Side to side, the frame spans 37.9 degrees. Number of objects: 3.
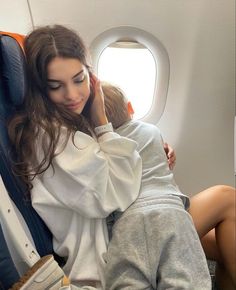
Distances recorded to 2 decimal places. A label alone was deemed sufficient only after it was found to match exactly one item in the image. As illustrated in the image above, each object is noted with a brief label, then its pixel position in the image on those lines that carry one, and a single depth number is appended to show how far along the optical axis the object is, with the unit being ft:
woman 2.72
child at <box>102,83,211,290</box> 2.66
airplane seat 2.47
